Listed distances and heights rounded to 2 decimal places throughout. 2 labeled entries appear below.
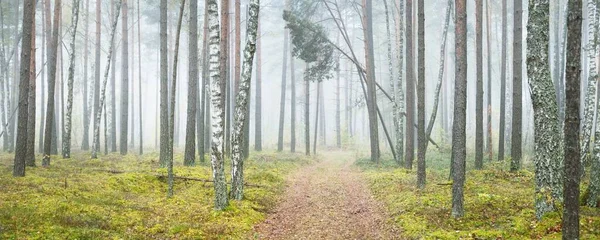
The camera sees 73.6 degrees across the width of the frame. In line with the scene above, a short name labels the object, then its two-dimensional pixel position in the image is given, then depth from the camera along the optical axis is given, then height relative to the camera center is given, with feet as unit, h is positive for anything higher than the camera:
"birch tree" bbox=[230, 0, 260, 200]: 34.06 +1.41
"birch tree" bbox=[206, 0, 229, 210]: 30.89 +0.35
